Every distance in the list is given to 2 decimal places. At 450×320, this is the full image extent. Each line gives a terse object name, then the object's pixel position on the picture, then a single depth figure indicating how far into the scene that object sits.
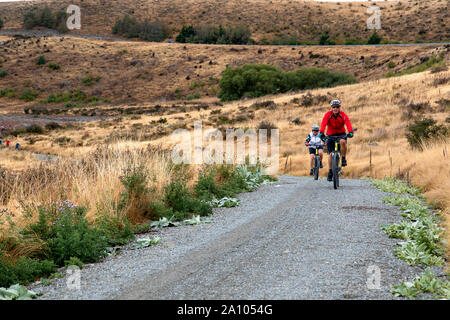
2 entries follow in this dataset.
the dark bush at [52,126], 48.22
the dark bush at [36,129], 46.41
